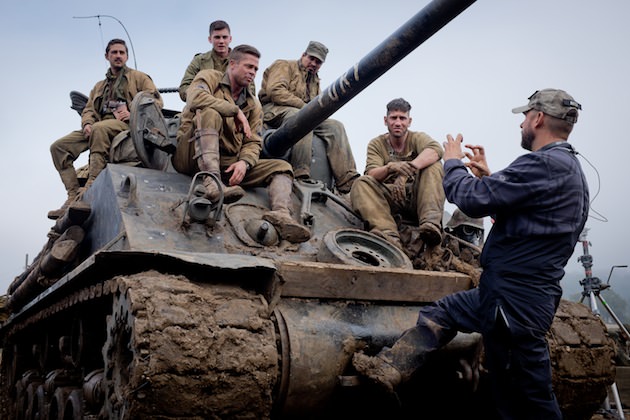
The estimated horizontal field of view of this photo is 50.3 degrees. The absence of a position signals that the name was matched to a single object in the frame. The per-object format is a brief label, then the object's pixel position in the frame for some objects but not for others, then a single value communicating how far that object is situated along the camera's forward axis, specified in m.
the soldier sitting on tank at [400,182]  5.08
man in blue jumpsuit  3.18
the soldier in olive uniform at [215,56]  7.64
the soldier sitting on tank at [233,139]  4.72
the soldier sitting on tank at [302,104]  6.54
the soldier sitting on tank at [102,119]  6.48
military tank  3.10
